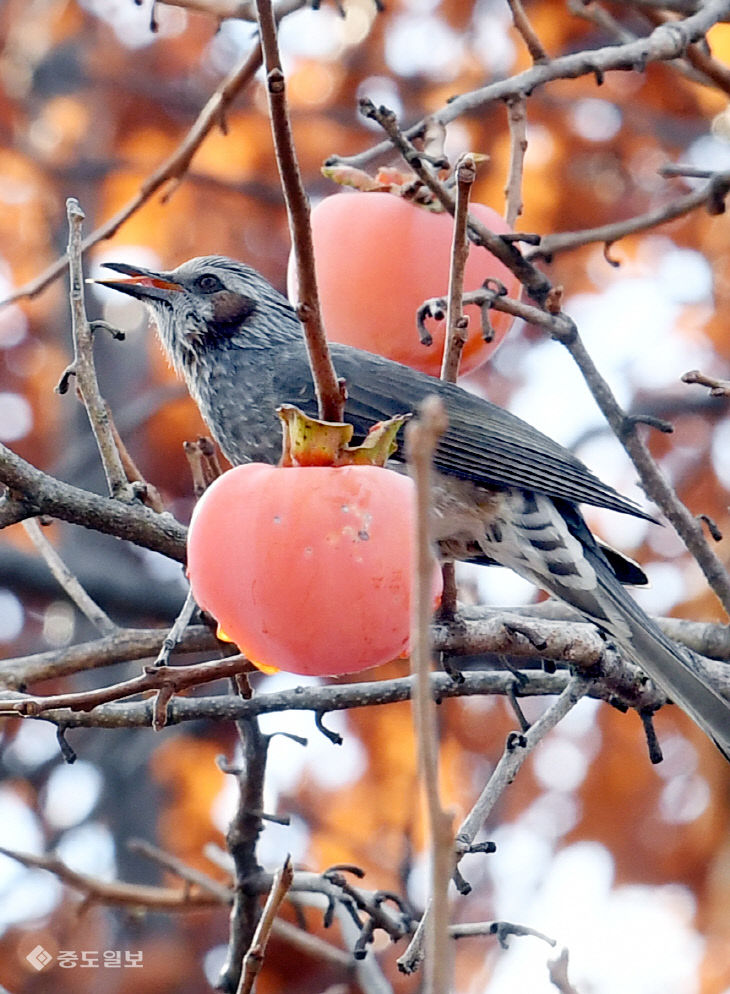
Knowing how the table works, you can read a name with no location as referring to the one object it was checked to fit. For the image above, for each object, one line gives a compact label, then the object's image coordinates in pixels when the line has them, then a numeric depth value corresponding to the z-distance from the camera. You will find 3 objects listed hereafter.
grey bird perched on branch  5.75
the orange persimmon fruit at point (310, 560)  3.18
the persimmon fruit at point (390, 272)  5.00
